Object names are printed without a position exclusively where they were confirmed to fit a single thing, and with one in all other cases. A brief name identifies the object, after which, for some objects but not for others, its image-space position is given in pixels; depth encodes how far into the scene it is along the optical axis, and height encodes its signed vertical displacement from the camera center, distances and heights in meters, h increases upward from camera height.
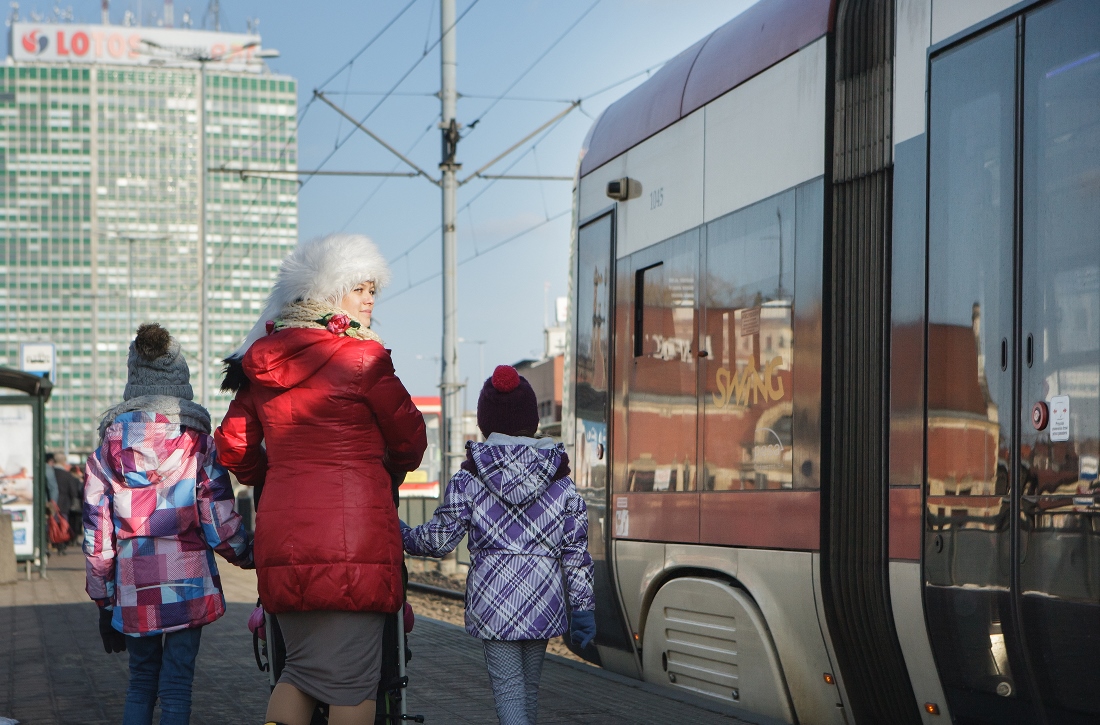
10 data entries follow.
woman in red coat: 3.69 -0.37
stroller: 4.00 -0.88
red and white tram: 4.09 +0.01
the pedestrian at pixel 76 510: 24.35 -2.84
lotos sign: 134.25 +32.18
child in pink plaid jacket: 4.53 -0.57
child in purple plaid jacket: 4.50 -0.58
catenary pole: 19.00 +1.58
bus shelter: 16.84 -1.26
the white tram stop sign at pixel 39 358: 28.77 +0.09
